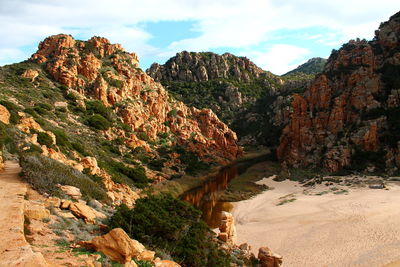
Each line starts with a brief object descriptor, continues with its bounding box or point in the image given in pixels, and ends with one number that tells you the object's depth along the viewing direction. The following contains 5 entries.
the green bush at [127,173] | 36.41
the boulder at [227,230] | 18.42
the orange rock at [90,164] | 26.97
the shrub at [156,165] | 46.75
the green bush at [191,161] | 53.28
